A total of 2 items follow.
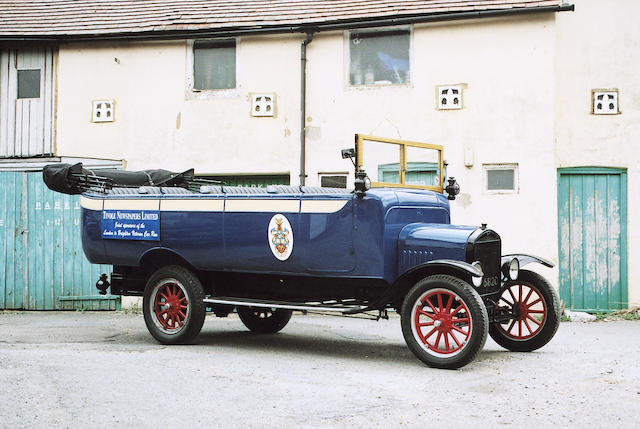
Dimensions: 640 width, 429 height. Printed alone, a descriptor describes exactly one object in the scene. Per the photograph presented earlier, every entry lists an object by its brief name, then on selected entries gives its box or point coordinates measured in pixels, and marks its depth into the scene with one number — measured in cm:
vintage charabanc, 744
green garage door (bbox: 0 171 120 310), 1346
